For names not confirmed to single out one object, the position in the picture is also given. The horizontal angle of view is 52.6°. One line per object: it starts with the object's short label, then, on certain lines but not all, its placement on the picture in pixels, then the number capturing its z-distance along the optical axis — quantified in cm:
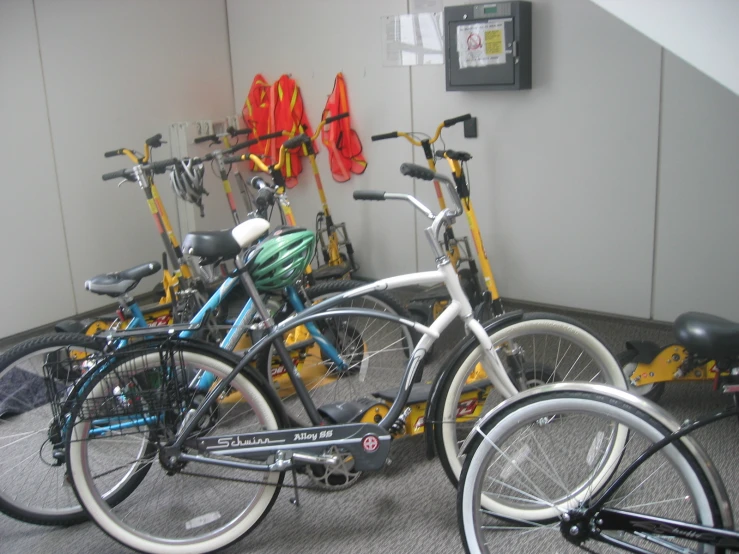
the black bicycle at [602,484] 160
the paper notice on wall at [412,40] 408
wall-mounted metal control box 365
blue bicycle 216
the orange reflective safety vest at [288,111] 462
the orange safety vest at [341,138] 446
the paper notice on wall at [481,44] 371
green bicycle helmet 227
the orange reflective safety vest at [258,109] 471
